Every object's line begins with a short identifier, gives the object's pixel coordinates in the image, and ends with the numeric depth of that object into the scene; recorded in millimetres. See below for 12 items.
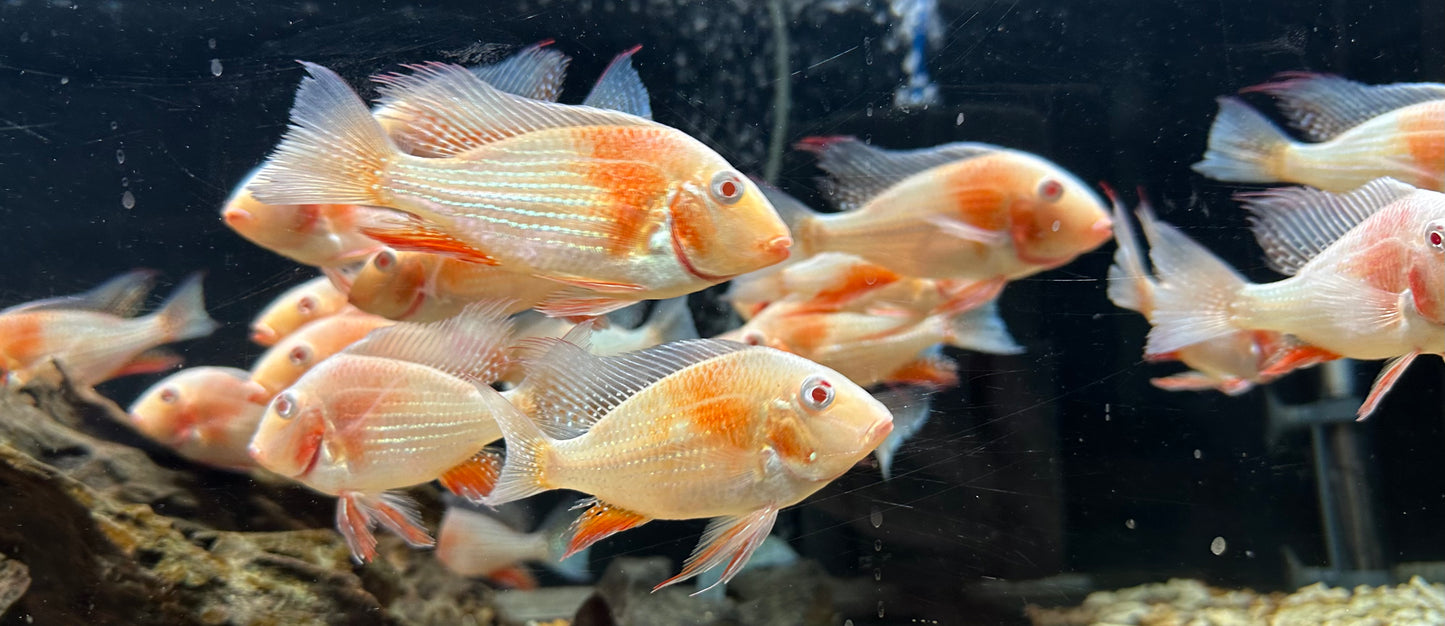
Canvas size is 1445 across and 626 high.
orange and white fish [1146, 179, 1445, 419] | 278
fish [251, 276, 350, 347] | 477
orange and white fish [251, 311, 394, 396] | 443
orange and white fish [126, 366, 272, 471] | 484
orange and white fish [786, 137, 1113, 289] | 413
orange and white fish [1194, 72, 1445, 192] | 361
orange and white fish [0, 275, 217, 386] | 478
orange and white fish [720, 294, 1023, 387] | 470
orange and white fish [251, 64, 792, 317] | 227
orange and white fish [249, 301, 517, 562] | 322
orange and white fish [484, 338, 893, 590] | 260
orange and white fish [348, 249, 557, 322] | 329
